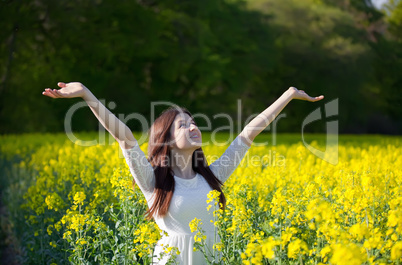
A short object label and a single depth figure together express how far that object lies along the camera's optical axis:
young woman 3.17
